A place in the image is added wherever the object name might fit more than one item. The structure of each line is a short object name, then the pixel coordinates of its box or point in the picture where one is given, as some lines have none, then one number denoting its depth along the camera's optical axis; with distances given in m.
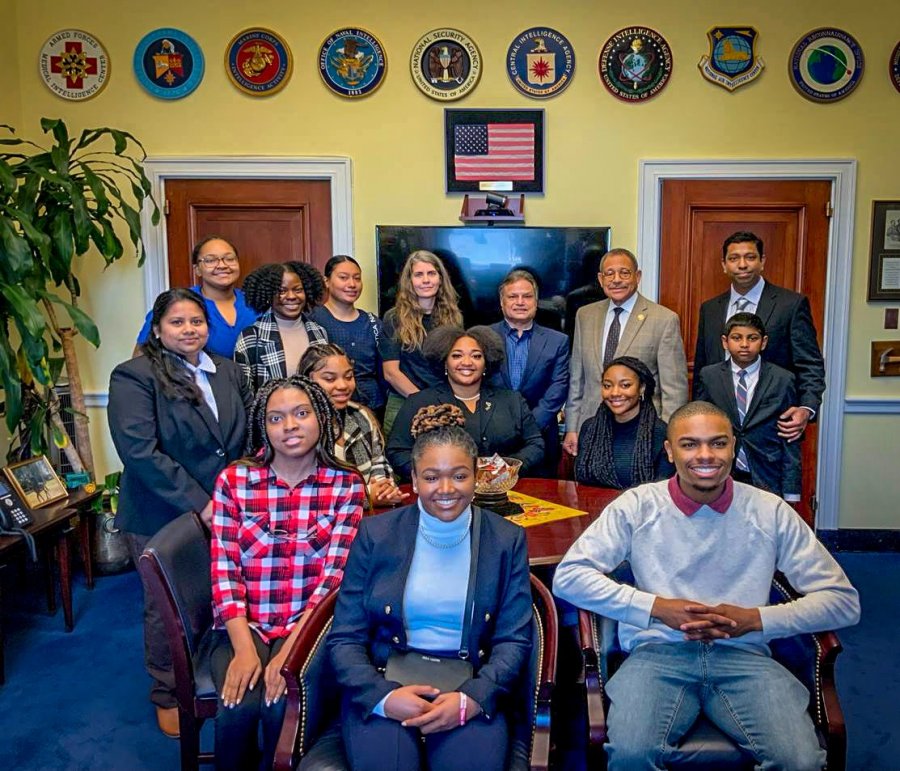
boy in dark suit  3.11
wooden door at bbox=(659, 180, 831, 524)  4.25
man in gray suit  3.44
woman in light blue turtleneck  1.66
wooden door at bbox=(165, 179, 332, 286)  4.25
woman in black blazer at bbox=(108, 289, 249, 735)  2.49
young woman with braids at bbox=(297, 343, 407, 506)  2.77
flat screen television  4.16
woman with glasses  3.30
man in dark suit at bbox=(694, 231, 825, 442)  3.30
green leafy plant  3.17
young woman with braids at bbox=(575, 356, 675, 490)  2.85
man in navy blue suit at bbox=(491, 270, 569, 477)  3.45
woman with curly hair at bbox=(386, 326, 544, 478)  2.99
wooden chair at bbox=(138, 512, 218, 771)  1.94
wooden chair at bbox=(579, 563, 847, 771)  1.70
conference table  2.20
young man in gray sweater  1.74
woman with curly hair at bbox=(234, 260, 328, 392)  3.08
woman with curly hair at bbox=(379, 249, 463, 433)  3.47
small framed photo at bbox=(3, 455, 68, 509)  3.44
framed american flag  4.17
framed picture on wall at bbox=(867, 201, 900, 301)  4.21
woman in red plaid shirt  2.03
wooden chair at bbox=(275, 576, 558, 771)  1.63
